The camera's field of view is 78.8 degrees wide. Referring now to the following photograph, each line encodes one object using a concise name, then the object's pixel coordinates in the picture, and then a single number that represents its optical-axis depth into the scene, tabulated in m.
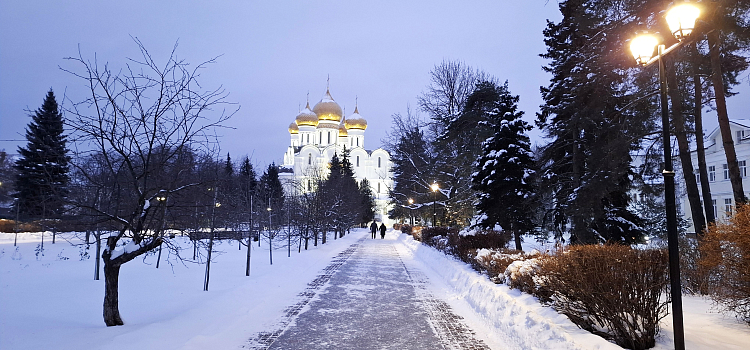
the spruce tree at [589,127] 13.73
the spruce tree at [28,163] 31.30
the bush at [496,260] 10.76
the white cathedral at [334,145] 85.56
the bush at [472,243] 14.69
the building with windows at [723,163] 29.05
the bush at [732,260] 6.34
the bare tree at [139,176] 7.12
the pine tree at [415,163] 33.88
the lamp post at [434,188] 28.78
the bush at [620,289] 5.95
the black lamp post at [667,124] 5.24
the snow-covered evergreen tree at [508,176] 20.78
